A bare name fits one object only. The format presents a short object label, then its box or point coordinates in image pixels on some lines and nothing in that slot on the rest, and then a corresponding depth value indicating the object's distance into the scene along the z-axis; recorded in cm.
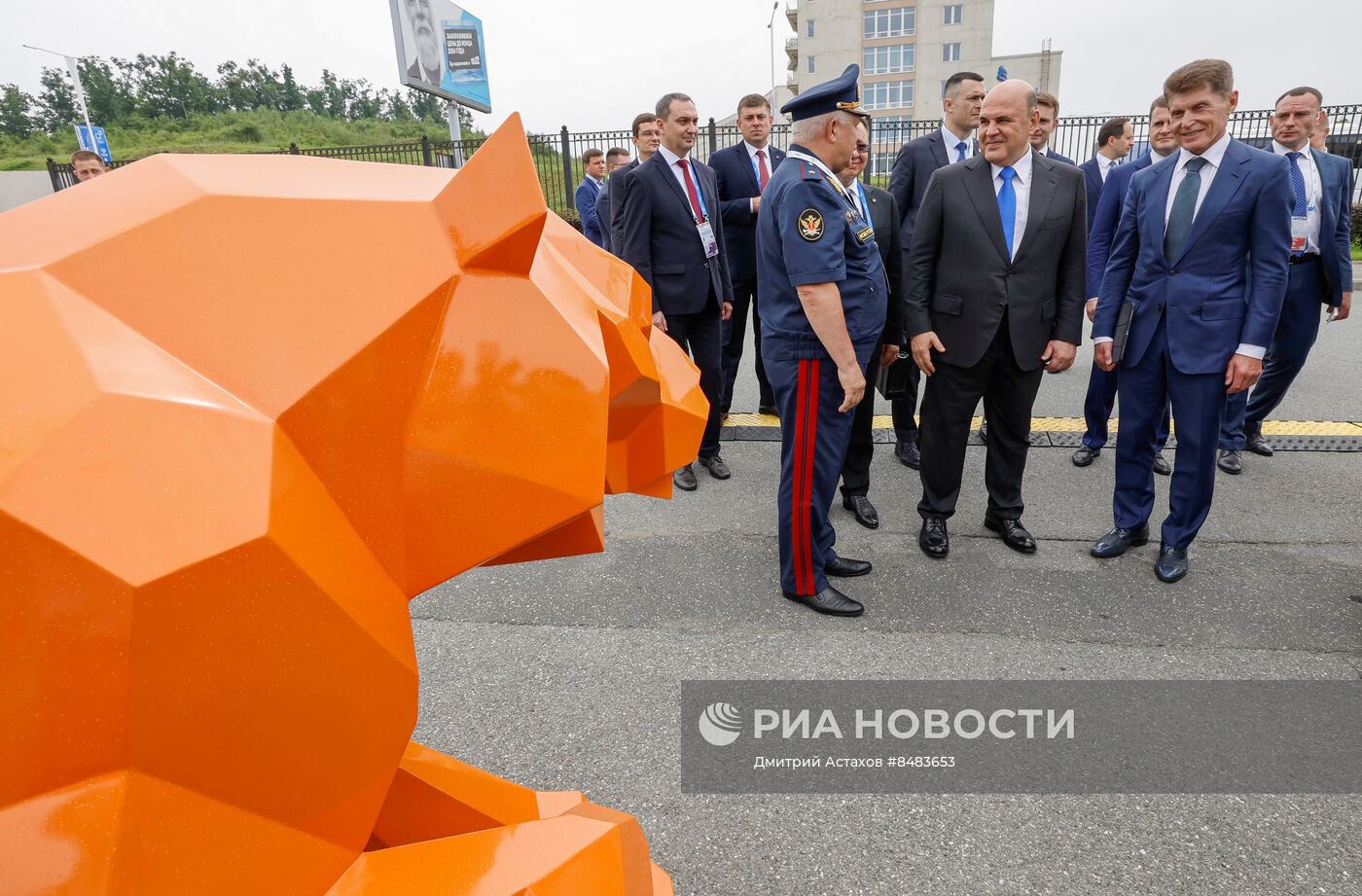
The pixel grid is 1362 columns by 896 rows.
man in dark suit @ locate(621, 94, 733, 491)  399
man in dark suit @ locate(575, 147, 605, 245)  853
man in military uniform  253
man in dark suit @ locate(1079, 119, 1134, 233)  545
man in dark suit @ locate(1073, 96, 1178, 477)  423
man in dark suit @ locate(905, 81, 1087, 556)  303
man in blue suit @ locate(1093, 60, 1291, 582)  278
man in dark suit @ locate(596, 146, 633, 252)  794
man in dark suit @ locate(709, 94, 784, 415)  486
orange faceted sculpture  65
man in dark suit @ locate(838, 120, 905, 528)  334
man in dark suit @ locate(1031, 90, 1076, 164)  456
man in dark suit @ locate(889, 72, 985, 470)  405
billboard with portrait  1759
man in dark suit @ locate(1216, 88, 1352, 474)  403
